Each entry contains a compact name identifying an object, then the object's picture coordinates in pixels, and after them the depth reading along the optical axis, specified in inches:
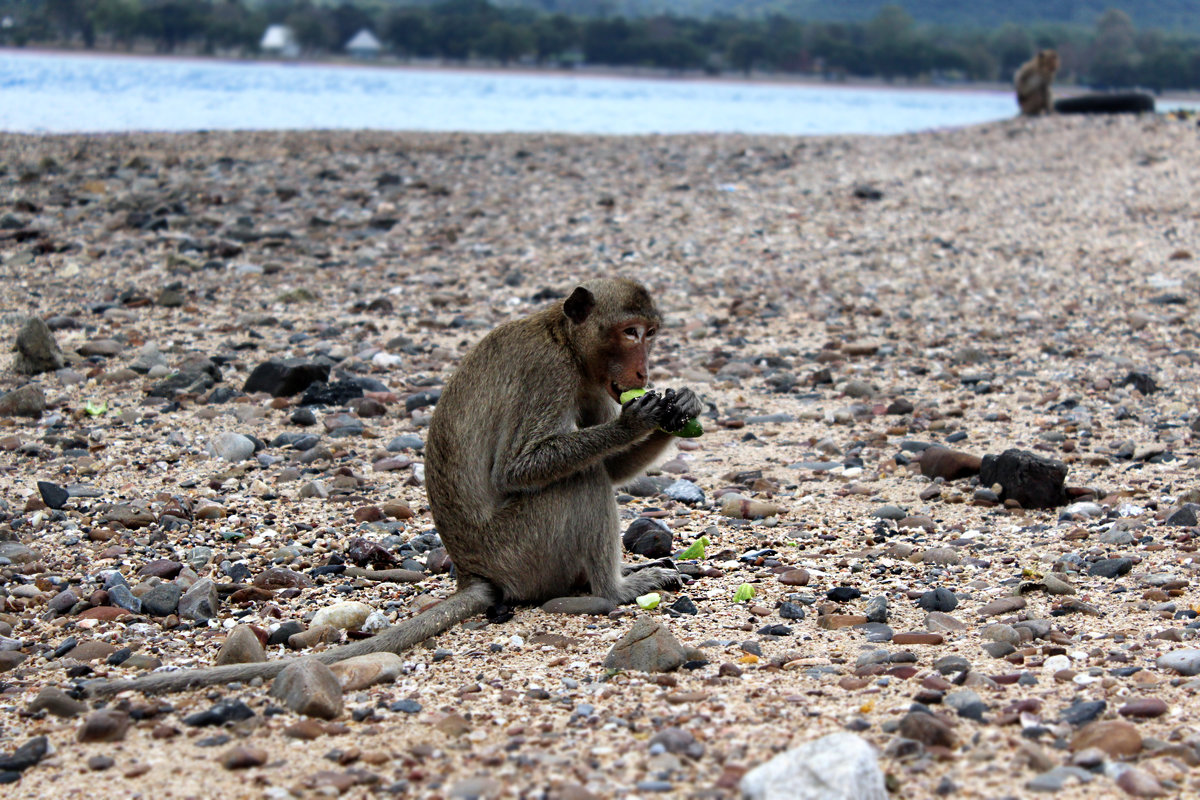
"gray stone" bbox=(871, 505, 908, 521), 234.8
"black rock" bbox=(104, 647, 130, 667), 170.6
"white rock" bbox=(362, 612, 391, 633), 187.5
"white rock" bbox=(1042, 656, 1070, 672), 156.6
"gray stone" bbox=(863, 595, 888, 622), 181.9
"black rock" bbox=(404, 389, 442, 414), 306.0
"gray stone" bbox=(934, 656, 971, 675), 155.3
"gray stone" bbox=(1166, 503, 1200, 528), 217.3
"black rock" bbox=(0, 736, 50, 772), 135.7
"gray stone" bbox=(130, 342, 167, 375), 324.2
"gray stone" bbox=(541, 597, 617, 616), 194.1
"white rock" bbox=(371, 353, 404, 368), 344.8
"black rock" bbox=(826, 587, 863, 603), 191.8
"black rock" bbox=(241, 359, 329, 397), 308.2
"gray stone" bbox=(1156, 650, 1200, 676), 151.6
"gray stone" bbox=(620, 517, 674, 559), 222.2
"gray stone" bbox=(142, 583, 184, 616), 189.5
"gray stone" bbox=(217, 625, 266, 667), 169.2
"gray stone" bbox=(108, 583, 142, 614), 190.4
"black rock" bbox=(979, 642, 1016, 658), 162.6
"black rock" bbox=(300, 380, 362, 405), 304.5
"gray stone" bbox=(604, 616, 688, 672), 162.2
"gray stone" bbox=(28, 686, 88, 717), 150.3
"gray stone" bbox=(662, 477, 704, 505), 250.5
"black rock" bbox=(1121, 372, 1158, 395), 317.1
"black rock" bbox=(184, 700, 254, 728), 147.1
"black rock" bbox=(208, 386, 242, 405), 303.7
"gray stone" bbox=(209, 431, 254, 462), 264.8
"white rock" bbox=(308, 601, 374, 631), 187.6
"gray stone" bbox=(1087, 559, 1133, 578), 195.9
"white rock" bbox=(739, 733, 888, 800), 113.7
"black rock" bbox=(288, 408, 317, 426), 290.2
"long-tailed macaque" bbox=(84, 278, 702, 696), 189.5
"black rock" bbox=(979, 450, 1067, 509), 234.7
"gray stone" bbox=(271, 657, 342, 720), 148.8
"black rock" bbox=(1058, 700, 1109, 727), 138.3
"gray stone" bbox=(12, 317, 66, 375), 319.0
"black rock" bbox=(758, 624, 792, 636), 178.1
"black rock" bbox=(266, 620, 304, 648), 181.8
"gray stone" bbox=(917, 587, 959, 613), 186.4
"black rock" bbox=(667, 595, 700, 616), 191.8
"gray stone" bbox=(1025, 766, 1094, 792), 123.3
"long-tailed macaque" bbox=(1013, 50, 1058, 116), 919.0
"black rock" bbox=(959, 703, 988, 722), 140.3
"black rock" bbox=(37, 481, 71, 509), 231.9
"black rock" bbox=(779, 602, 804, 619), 185.6
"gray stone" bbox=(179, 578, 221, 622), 188.2
